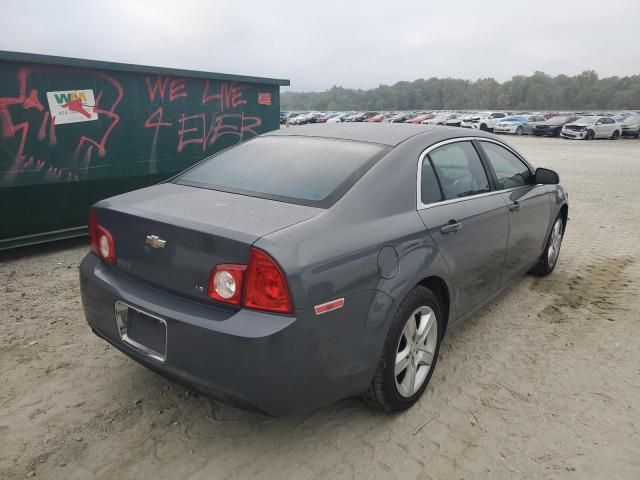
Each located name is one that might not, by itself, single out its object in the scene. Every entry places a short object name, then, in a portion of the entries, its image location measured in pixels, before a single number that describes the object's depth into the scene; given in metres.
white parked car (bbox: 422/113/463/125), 40.41
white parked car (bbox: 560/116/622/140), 27.28
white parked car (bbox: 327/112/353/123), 47.84
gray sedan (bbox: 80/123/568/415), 2.01
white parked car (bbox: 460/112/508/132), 34.41
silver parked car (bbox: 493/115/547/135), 32.84
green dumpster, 4.86
